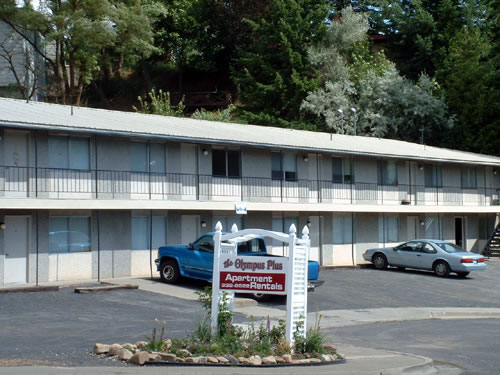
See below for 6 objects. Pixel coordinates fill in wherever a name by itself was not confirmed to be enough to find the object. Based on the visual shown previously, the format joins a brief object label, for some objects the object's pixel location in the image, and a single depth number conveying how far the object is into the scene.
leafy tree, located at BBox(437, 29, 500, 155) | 54.56
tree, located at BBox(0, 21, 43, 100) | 49.50
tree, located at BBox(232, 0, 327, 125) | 56.12
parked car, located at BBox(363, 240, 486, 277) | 31.70
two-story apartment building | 24.94
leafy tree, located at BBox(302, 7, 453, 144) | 55.22
